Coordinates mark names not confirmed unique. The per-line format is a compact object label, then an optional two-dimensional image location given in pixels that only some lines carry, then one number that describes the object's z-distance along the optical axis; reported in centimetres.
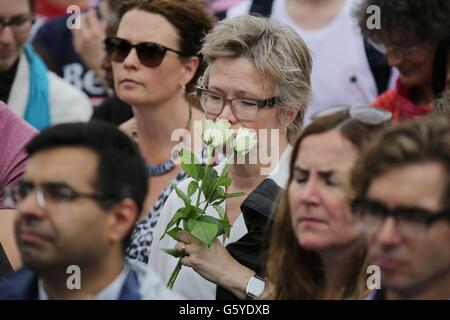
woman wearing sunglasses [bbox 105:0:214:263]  991
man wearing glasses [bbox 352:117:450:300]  562
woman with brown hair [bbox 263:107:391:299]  625
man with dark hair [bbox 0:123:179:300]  593
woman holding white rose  805
